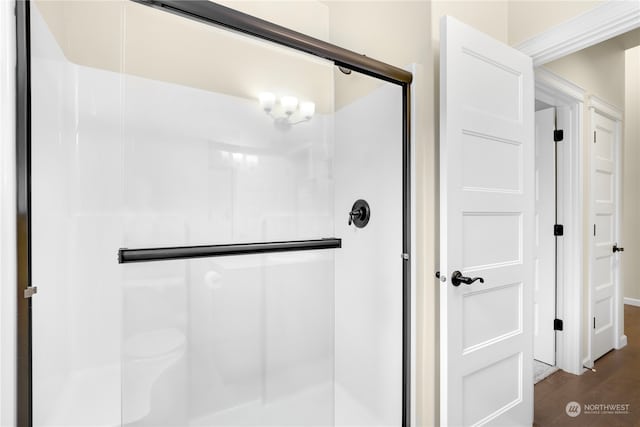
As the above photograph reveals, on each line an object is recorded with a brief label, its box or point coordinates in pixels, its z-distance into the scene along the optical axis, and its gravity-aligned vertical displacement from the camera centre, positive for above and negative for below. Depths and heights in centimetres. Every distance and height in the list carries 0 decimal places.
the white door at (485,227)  131 -6
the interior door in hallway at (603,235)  241 -16
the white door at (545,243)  238 -22
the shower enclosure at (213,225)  123 -5
